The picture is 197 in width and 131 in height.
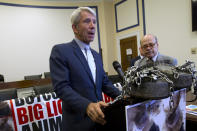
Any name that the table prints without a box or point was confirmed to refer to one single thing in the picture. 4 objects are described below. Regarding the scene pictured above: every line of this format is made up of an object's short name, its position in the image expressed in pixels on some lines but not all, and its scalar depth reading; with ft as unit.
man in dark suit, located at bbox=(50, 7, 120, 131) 2.70
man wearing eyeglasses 6.31
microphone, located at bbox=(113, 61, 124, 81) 3.04
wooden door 17.15
